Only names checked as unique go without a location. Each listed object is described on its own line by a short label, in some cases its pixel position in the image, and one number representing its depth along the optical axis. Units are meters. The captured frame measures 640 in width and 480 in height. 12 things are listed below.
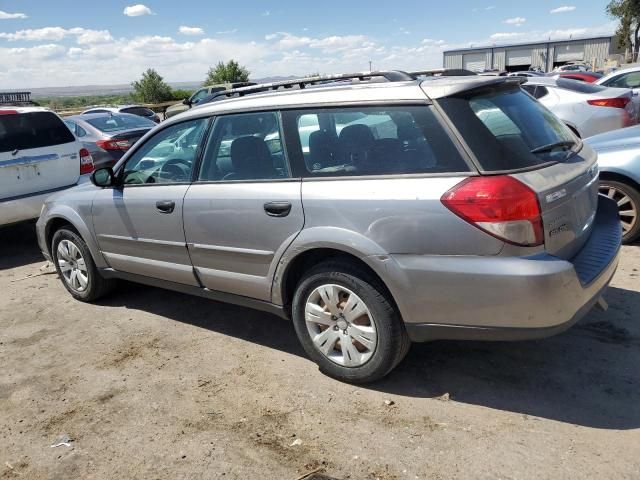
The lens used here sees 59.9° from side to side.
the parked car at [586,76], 18.02
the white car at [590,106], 8.22
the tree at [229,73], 51.59
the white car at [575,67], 44.47
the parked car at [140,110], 21.20
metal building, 75.19
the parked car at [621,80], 11.90
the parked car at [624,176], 5.18
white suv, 6.63
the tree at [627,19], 59.84
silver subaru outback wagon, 2.76
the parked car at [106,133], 10.77
